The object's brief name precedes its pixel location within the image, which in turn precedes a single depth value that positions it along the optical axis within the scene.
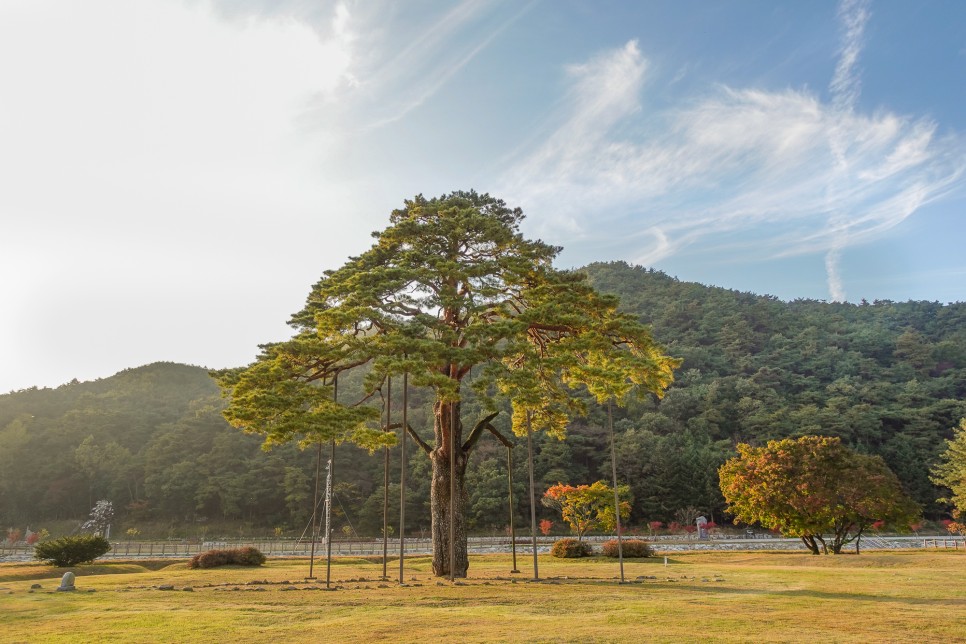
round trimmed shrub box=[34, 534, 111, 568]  22.25
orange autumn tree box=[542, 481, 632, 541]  35.81
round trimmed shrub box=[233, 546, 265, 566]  24.12
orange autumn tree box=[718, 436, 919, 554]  27.31
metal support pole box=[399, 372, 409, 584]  14.98
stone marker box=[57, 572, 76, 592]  14.92
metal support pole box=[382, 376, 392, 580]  15.42
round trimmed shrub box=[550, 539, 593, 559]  27.14
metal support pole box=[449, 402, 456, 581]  15.94
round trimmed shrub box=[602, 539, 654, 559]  26.36
